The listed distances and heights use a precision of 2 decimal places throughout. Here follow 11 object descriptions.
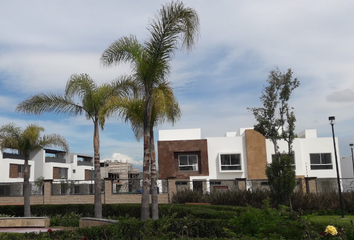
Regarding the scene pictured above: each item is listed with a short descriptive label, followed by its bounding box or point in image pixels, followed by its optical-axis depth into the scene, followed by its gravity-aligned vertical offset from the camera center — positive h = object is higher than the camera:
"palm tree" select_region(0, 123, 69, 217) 19.80 +2.16
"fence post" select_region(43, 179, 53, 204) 23.11 -0.73
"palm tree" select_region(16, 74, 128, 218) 15.40 +3.29
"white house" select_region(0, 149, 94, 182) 44.53 +1.81
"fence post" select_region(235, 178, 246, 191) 22.11 -0.65
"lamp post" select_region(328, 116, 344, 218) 18.69 +2.48
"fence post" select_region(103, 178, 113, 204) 22.28 -0.71
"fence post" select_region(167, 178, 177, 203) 22.27 -0.68
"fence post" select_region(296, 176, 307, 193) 22.18 -0.89
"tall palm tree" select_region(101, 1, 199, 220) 10.97 +3.88
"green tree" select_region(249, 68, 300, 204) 19.20 +2.35
